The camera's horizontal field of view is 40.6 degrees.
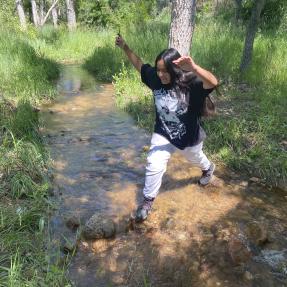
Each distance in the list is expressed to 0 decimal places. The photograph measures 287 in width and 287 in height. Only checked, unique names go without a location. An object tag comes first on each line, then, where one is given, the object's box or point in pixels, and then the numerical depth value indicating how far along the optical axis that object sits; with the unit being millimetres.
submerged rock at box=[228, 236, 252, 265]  3398
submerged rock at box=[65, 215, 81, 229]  3904
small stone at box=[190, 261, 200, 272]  3278
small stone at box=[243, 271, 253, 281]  3162
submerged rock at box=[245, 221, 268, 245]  3658
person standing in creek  3537
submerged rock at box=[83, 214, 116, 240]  3689
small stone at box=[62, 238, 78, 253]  3502
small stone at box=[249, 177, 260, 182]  4778
